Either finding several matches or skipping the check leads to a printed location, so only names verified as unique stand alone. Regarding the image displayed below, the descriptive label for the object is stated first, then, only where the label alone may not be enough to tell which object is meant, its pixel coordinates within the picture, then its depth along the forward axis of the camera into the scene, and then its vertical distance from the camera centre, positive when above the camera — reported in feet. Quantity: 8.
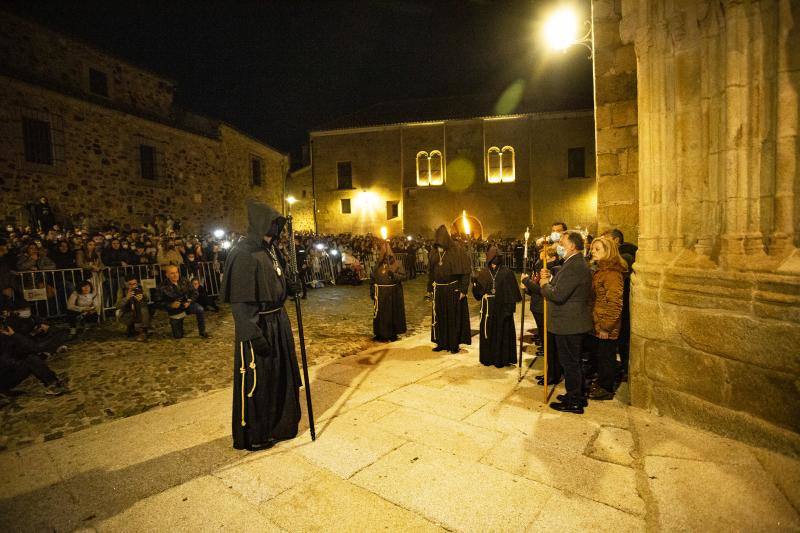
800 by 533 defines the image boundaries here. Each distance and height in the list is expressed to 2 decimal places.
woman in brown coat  14.61 -2.26
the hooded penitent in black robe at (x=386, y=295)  24.98 -2.61
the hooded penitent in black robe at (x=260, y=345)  11.72 -2.52
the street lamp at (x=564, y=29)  19.29 +9.78
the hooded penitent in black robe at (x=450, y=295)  21.95 -2.47
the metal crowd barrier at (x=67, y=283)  28.32 -1.39
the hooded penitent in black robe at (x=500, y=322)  19.21 -3.47
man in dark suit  13.99 -2.25
